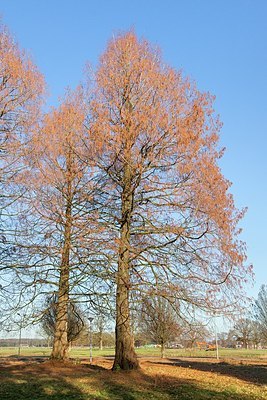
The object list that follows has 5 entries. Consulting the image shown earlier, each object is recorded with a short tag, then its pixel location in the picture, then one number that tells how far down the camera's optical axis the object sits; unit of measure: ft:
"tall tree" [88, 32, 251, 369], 34.42
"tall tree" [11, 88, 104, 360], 38.22
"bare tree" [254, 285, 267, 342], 110.24
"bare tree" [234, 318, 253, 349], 176.82
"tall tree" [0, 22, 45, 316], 39.29
